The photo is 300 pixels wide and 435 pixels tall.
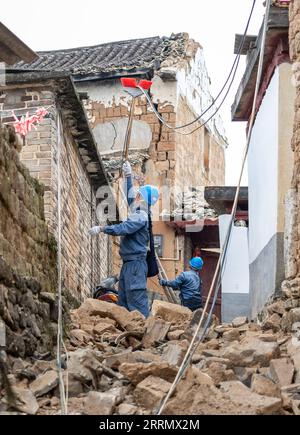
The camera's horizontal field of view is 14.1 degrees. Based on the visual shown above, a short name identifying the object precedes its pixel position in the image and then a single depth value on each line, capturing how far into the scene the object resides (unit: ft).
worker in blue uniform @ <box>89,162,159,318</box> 44.58
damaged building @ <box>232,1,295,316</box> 38.52
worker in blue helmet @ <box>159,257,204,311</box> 52.19
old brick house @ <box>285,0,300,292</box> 34.85
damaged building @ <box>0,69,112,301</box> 43.95
